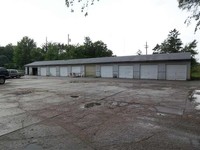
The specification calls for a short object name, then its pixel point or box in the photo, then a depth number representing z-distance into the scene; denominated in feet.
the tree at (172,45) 161.99
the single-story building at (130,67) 70.08
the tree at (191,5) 31.20
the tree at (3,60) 191.54
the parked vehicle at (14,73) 89.64
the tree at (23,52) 165.89
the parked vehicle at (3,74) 56.78
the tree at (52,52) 161.79
